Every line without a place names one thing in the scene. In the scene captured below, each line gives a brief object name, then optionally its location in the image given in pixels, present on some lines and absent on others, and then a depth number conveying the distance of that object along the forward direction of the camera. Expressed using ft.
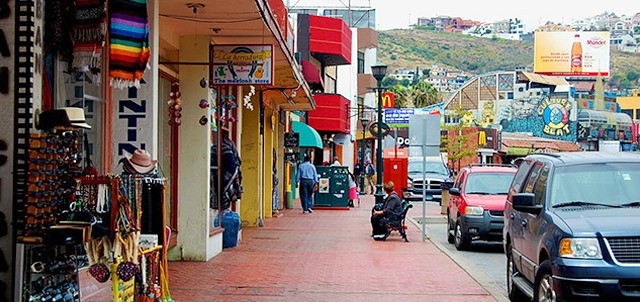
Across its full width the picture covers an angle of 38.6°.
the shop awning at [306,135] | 111.45
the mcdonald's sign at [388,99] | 190.08
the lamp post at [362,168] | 156.06
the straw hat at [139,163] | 27.63
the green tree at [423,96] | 321.11
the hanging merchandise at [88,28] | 26.76
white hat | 23.71
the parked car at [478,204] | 59.31
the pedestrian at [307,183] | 93.30
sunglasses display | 23.11
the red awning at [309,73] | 97.03
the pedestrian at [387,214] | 64.49
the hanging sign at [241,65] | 48.78
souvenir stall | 23.21
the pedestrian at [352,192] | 106.32
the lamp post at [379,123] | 85.50
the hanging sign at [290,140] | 102.63
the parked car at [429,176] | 131.75
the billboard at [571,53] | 318.04
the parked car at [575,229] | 28.25
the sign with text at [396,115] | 186.70
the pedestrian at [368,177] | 149.69
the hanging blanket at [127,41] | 28.35
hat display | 23.67
